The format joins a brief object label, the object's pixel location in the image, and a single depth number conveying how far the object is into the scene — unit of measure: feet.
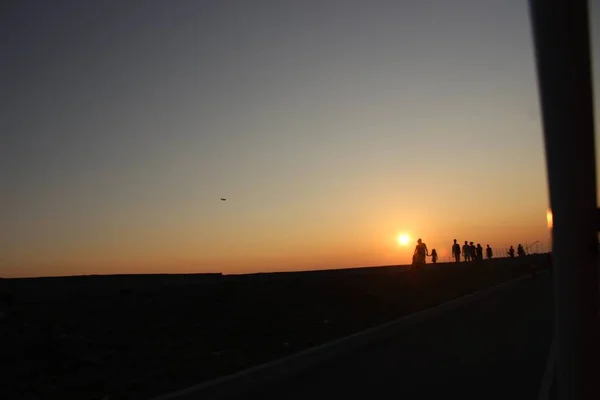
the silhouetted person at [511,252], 209.79
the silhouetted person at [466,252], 157.11
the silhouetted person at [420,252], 121.39
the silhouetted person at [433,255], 163.18
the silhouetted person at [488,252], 186.50
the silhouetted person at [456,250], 148.71
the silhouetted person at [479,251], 161.38
